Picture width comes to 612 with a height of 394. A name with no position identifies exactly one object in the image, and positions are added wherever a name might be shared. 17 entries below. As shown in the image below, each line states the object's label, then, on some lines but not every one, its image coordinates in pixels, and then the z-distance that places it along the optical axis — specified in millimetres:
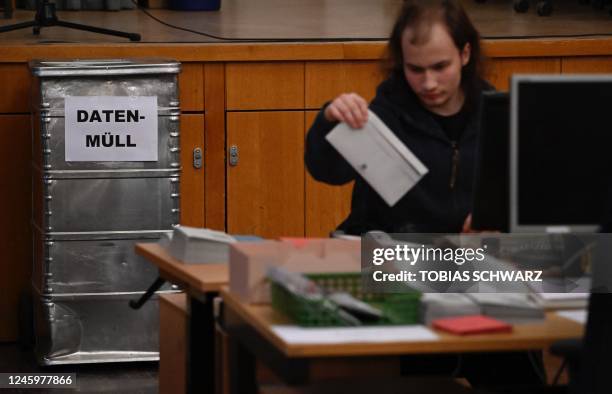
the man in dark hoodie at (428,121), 5666
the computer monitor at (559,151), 4722
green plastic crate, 4238
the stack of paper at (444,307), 4346
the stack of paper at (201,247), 5464
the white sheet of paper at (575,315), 4547
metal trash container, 8192
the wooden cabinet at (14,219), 8893
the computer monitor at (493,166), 4923
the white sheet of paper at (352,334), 4085
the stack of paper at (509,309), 4443
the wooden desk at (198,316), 5281
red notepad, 4223
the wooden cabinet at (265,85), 9086
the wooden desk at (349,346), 4055
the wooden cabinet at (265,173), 9191
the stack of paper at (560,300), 4715
